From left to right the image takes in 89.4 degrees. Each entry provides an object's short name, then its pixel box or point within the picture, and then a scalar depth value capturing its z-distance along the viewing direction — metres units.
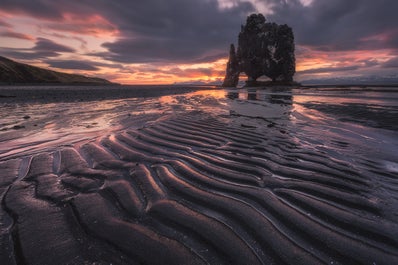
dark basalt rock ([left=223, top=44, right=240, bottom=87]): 103.62
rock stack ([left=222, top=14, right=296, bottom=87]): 82.75
